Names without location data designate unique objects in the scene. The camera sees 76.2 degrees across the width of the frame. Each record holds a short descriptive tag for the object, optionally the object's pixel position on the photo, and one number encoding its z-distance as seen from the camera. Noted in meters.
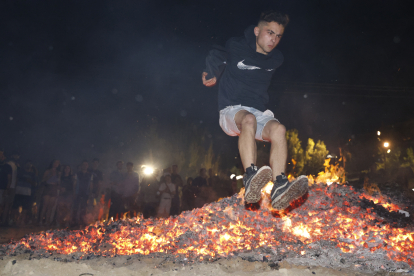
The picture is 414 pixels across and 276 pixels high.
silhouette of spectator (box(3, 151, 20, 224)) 7.23
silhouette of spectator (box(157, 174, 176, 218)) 8.05
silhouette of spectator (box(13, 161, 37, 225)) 7.56
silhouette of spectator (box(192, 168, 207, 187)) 8.60
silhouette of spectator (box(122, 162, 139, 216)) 7.81
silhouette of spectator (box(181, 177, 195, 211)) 8.63
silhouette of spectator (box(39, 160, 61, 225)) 7.86
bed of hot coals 3.95
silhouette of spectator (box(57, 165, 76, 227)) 8.12
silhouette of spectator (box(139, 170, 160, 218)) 8.04
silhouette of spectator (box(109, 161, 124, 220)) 7.66
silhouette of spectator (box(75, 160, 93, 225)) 8.06
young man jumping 3.10
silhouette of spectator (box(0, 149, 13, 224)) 7.05
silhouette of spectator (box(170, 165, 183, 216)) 8.22
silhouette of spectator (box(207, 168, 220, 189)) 9.02
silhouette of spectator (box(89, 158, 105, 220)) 8.23
